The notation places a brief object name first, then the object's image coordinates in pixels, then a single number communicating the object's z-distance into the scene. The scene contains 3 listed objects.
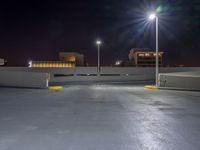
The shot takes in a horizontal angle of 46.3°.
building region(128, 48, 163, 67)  138.75
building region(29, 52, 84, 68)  93.00
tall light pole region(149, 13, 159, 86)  23.20
